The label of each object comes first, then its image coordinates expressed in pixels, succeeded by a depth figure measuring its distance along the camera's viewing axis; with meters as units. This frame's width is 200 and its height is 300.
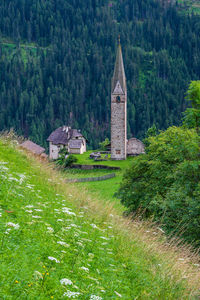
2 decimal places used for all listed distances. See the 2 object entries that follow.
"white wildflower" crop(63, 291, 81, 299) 4.96
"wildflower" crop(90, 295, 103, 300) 5.12
